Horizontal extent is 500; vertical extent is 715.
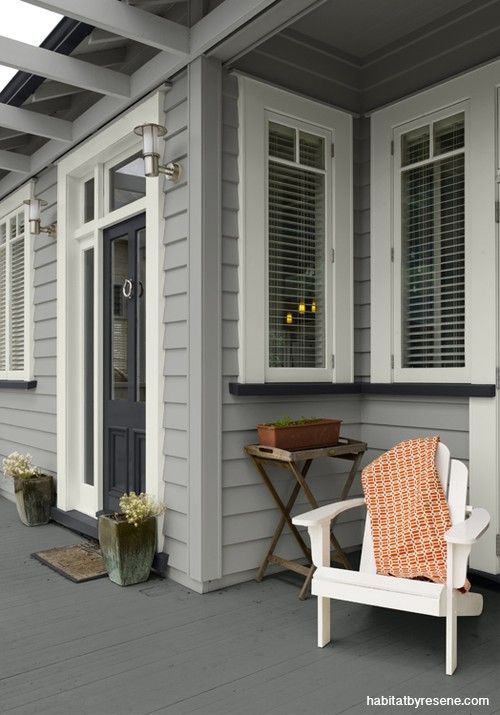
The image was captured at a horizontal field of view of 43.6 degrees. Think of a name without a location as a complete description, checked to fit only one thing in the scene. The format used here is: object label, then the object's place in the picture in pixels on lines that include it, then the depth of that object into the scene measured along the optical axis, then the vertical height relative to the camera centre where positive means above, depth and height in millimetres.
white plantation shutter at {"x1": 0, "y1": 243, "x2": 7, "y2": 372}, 6055 +526
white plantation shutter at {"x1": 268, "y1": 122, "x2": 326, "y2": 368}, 3680 +693
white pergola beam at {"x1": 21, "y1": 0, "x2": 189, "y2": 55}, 2952 +1694
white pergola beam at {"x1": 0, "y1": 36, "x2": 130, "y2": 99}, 3451 +1697
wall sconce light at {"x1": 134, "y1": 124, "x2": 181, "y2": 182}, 3371 +1177
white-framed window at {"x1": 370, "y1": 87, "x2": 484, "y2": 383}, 3373 +739
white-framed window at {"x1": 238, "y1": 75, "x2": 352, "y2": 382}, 3512 +748
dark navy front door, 4043 +22
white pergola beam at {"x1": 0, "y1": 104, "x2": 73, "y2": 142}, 4297 +1677
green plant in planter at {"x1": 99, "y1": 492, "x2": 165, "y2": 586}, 3400 -978
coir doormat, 3615 -1231
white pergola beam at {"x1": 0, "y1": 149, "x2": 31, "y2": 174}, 5238 +1693
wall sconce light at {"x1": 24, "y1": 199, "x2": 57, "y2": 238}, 4953 +1135
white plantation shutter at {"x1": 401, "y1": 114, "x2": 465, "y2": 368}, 3562 +691
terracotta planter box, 3328 -400
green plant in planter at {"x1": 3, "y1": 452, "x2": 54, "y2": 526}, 4836 -1011
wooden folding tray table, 3260 -616
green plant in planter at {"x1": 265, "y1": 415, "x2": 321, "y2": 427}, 3365 -331
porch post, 3297 +217
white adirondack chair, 2420 -886
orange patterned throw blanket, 2852 -702
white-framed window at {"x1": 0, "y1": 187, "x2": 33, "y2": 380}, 5438 +673
